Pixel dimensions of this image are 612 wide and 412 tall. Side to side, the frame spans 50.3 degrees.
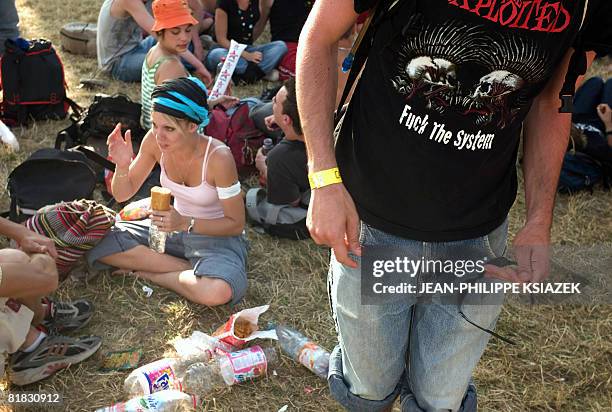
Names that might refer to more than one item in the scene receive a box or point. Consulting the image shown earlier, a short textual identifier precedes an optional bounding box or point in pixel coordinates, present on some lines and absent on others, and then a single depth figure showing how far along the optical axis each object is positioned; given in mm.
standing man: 1609
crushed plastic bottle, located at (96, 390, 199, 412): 2611
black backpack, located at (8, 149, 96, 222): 3756
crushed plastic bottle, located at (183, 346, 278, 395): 2834
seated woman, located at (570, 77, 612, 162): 4699
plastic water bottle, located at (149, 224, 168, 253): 3494
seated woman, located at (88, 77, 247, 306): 3318
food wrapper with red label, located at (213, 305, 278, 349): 3068
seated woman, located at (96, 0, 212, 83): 5914
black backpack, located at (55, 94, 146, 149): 4578
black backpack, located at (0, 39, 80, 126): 5094
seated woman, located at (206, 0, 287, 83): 6371
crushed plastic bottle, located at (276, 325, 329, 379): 2979
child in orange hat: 4602
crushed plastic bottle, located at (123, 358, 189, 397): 2758
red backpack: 4629
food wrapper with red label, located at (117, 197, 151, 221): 3816
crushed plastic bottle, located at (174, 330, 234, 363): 2996
